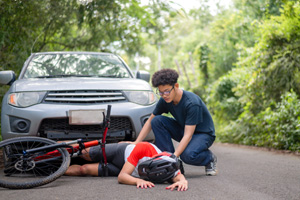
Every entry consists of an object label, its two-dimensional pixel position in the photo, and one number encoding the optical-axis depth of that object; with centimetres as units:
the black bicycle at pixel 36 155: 494
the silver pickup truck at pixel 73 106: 540
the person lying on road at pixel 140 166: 438
